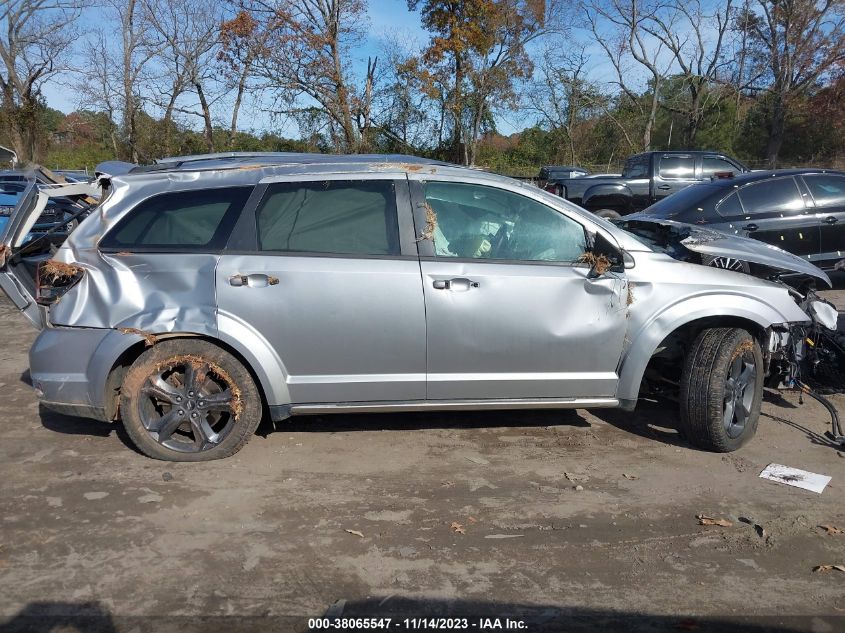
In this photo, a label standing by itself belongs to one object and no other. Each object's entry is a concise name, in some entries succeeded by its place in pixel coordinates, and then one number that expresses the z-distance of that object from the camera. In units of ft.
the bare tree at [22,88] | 99.71
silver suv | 12.92
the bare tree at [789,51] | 104.37
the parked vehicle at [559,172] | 76.66
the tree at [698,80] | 113.39
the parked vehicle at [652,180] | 43.55
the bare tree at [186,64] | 91.66
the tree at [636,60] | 114.21
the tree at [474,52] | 92.27
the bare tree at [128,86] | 89.66
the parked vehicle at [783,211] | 26.43
